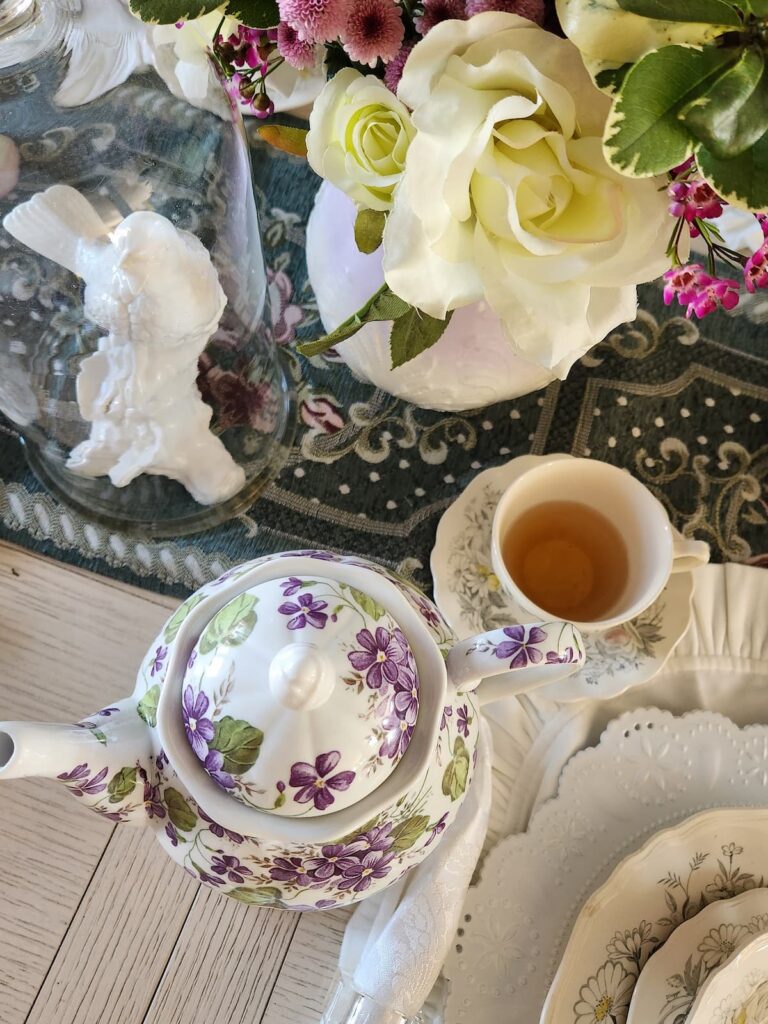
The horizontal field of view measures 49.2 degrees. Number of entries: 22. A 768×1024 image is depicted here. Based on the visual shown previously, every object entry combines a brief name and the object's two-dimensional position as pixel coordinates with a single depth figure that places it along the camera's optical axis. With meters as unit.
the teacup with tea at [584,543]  0.56
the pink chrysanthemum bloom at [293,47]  0.35
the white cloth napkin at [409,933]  0.47
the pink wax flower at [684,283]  0.42
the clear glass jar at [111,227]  0.47
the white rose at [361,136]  0.34
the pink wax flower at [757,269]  0.36
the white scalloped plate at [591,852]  0.50
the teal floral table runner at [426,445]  0.62
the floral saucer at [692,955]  0.47
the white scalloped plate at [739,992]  0.45
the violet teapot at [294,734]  0.36
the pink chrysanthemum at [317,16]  0.32
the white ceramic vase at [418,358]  0.48
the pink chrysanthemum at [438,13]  0.33
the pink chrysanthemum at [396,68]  0.34
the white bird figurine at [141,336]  0.46
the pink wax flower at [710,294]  0.42
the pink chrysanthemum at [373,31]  0.33
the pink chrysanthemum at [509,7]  0.31
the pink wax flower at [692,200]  0.32
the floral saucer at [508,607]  0.57
